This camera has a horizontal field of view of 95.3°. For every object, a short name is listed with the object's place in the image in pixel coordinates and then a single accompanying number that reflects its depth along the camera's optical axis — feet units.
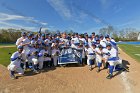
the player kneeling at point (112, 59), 10.40
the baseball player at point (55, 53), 13.09
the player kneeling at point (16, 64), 10.46
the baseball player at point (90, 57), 12.70
